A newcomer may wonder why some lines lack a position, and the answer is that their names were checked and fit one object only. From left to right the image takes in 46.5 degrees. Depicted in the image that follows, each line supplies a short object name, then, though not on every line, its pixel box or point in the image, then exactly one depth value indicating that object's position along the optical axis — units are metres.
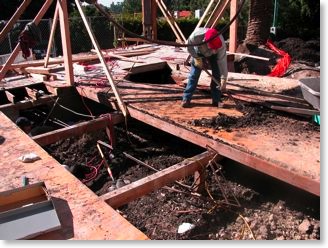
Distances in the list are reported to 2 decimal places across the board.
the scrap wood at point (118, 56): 8.71
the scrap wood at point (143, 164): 5.01
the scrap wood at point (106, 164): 5.49
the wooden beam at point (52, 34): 7.05
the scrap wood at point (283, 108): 4.62
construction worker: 5.08
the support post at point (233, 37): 8.88
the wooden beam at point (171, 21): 9.37
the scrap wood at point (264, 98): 5.30
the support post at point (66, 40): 6.09
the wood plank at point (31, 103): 6.47
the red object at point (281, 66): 9.71
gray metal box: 2.74
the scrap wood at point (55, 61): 8.04
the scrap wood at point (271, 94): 5.51
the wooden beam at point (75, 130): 4.91
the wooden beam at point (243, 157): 3.46
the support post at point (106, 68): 5.68
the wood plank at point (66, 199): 2.82
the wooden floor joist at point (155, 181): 3.50
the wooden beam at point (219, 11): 6.53
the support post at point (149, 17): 11.92
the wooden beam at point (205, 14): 6.90
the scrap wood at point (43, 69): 7.69
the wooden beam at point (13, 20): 6.48
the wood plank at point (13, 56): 6.57
